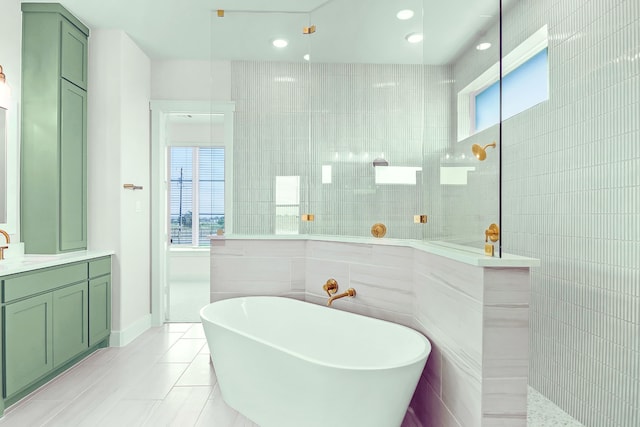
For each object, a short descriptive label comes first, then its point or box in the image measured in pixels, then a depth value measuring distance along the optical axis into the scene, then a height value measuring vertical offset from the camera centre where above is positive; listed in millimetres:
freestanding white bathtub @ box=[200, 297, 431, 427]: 1605 -722
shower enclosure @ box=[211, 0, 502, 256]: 1698 +557
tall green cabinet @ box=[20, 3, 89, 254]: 2990 +621
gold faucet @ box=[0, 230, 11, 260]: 2604 -190
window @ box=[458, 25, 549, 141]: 1577 +633
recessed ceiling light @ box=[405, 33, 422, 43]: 2341 +1037
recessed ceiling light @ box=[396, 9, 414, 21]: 2373 +1190
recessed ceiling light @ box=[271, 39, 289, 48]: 2912 +1230
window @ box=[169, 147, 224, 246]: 6895 +217
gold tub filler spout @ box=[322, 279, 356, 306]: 2545 -495
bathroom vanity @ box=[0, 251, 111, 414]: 2287 -700
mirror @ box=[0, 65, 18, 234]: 2721 +339
